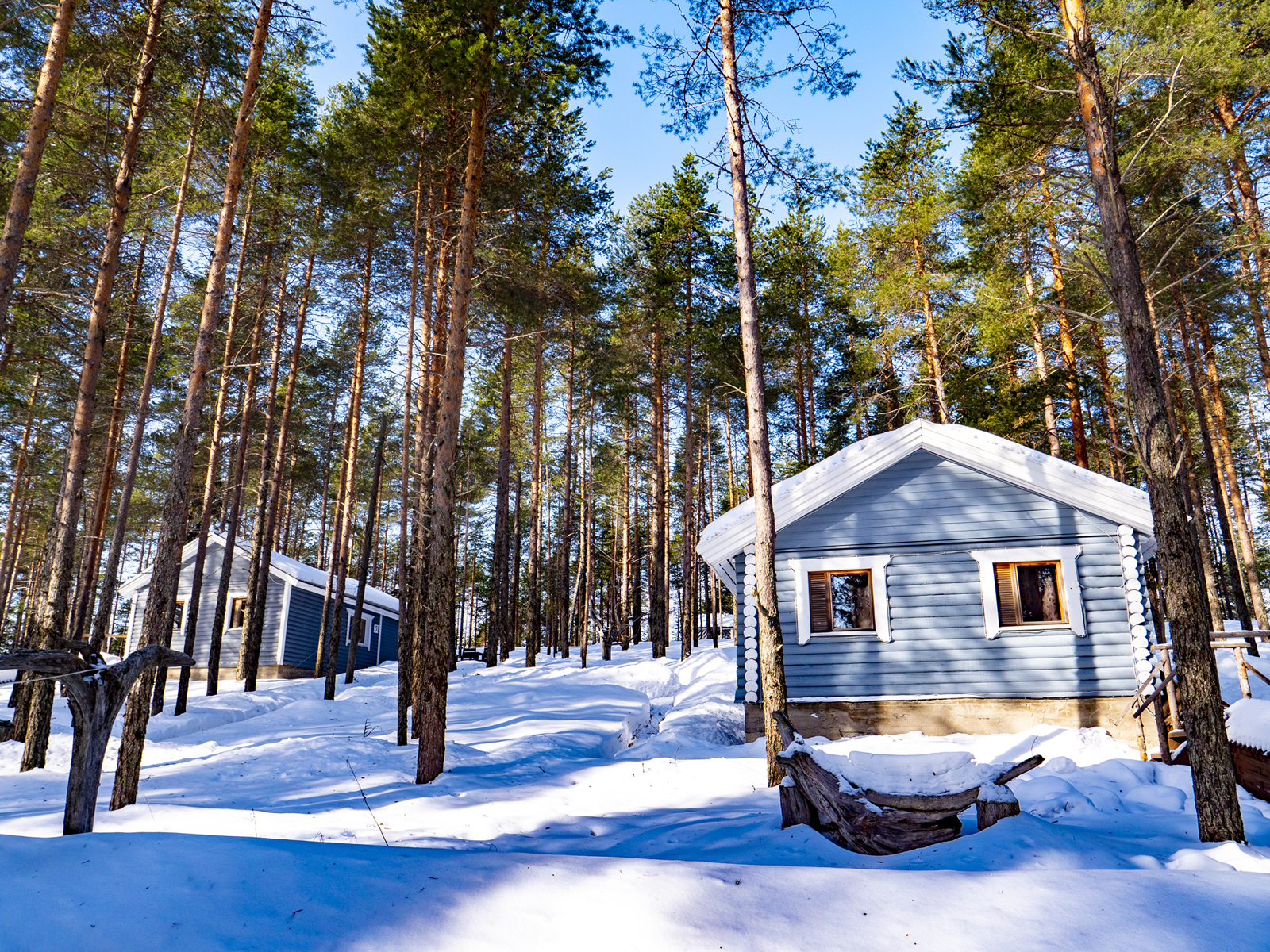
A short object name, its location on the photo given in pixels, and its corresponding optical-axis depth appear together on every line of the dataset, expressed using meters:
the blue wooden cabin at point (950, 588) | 10.69
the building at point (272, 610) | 24.59
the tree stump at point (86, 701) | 3.83
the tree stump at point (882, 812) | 5.05
